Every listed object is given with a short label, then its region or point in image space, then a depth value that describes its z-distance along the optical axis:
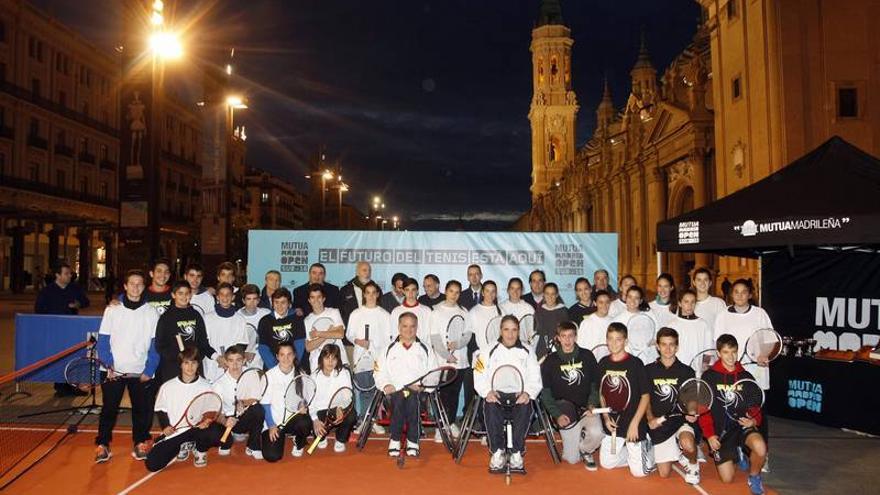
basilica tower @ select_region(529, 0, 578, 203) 100.19
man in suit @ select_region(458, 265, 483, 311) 10.84
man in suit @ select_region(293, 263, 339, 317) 10.66
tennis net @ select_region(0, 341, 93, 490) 8.45
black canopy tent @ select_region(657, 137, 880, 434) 9.19
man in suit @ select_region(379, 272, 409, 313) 11.14
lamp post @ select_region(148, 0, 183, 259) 14.24
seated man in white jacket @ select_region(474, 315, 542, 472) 8.03
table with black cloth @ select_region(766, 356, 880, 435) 9.85
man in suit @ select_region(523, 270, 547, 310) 10.85
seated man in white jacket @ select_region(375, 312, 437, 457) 8.65
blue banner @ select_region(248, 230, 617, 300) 12.62
